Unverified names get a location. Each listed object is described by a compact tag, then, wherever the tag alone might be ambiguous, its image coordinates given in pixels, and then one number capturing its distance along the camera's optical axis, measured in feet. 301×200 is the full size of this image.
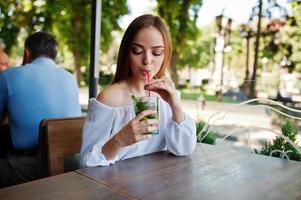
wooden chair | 4.99
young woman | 3.80
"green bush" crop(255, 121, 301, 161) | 5.36
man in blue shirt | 6.55
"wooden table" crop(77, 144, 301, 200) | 2.92
